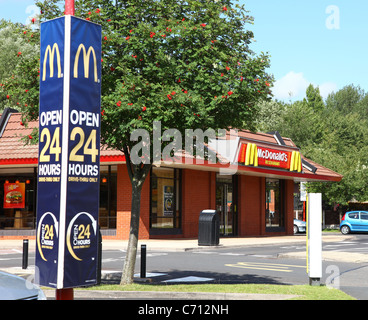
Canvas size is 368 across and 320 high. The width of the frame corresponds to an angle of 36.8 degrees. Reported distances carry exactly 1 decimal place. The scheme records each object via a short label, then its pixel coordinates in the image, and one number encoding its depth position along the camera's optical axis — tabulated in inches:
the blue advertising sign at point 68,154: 255.8
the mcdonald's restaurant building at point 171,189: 1087.6
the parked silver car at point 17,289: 221.3
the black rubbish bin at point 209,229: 926.4
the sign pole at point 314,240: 429.7
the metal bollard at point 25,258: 578.9
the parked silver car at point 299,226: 1605.6
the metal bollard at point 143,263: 509.7
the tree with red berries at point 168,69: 418.6
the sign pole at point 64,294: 262.4
